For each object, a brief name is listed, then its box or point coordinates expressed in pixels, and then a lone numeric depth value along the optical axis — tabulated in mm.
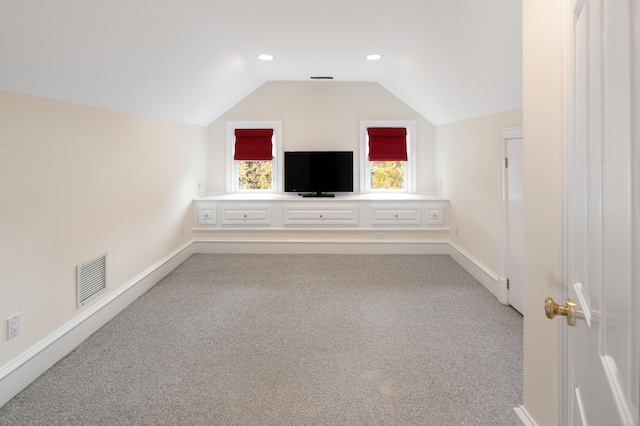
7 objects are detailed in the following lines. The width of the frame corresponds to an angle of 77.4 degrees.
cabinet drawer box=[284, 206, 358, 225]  5270
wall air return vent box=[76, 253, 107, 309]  2852
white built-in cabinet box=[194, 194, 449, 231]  5215
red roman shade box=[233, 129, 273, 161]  5664
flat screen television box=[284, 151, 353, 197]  5512
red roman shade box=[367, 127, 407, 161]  5609
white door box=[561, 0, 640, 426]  596
